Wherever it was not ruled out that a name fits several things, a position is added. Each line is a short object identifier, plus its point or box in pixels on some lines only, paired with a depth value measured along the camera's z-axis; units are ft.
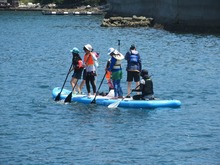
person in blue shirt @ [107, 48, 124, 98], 105.50
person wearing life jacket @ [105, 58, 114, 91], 110.42
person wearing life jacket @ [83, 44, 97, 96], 108.58
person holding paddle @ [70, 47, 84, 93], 111.24
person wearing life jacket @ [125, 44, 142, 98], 108.06
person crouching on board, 102.83
